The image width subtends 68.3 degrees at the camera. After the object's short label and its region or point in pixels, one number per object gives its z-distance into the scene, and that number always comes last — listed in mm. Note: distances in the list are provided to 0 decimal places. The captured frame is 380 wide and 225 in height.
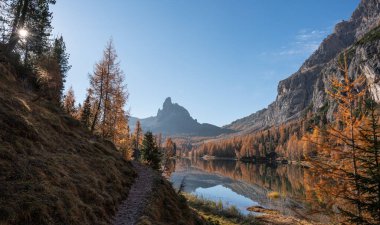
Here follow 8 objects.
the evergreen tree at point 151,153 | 43000
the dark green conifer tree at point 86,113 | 53531
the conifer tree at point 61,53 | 62397
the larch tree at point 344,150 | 13609
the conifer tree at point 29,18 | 30469
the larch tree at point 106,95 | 37978
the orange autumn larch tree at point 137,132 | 95500
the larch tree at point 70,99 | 66625
